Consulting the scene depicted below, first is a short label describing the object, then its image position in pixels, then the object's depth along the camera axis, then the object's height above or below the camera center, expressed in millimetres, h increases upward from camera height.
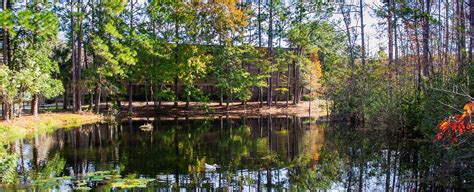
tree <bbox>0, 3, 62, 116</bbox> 24453 +2252
